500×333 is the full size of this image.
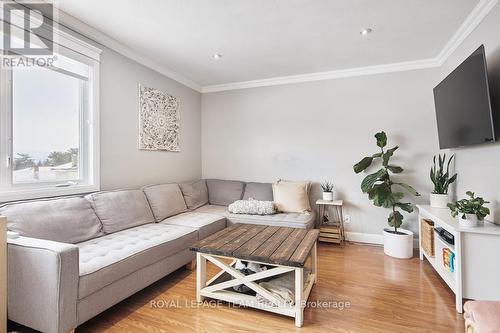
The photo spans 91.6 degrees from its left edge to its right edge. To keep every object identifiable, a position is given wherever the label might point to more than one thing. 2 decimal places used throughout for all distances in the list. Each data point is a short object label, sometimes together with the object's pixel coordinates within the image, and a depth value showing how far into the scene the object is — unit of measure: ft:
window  6.35
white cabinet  5.77
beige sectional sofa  4.61
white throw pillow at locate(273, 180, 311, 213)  10.71
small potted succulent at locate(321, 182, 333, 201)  11.07
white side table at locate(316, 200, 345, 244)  10.72
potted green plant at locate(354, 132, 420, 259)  9.36
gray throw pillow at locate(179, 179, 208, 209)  11.19
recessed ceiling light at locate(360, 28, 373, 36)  7.85
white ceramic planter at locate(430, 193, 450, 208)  8.51
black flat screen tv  6.13
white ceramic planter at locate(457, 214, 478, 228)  5.98
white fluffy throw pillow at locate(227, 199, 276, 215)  10.30
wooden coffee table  5.49
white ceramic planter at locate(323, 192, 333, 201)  11.07
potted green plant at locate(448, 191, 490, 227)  5.97
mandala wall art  10.02
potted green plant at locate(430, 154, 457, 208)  8.54
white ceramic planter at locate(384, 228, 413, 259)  9.30
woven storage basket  8.09
